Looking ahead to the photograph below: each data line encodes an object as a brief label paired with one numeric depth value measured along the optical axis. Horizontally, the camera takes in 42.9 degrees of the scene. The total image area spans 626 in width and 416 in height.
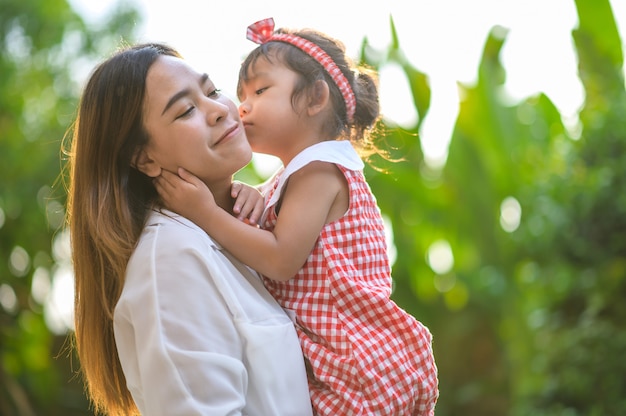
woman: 1.52
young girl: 1.69
